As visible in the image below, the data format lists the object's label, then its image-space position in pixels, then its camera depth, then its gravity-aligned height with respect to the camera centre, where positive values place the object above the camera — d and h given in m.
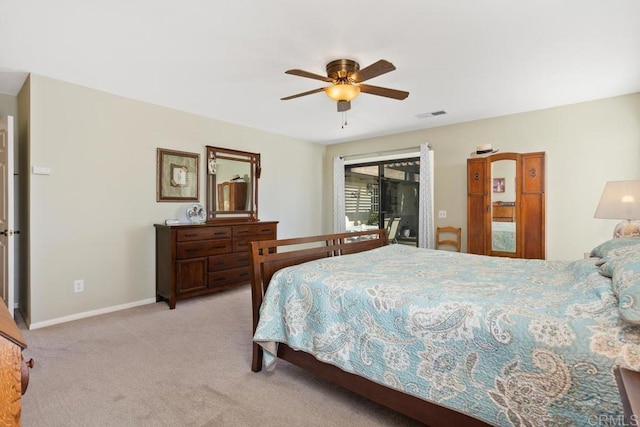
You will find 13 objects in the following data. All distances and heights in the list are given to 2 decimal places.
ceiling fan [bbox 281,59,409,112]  2.60 +1.07
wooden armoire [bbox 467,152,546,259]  3.70 +0.10
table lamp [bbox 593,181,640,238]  2.59 +0.07
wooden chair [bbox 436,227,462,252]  4.49 -0.35
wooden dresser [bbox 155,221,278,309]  3.56 -0.54
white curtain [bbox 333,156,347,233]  5.79 +0.35
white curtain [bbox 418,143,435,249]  4.70 +0.21
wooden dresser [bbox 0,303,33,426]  0.76 -0.40
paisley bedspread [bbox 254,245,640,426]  1.11 -0.51
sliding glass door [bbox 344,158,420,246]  5.21 +0.28
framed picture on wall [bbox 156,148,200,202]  3.84 +0.46
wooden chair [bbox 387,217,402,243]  5.45 -0.26
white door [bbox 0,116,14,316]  2.85 +0.02
